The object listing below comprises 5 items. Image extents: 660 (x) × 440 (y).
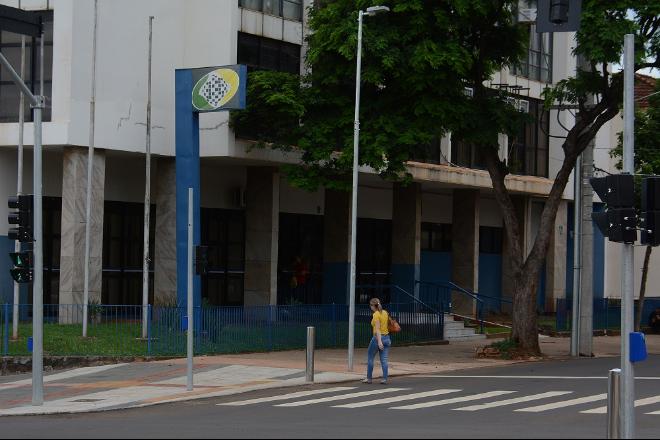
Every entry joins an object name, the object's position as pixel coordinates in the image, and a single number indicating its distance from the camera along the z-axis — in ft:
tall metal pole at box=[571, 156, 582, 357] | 114.32
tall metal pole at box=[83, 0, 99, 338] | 106.63
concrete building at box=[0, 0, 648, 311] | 110.63
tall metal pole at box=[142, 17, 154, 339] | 104.58
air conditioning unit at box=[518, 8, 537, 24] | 114.04
